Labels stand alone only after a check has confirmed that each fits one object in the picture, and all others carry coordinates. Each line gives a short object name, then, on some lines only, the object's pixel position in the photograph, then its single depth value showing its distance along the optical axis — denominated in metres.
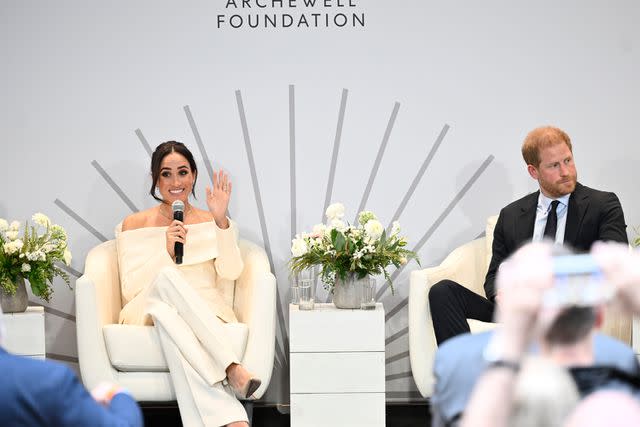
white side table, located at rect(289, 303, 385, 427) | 9.52
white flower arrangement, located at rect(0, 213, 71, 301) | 9.79
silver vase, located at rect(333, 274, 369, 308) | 9.72
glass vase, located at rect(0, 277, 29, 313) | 9.82
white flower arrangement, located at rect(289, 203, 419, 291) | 9.64
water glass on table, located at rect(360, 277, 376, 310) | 9.73
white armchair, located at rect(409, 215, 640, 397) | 9.71
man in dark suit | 9.22
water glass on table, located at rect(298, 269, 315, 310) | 9.75
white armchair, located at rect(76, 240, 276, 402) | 9.32
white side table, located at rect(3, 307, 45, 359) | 9.64
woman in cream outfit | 9.09
